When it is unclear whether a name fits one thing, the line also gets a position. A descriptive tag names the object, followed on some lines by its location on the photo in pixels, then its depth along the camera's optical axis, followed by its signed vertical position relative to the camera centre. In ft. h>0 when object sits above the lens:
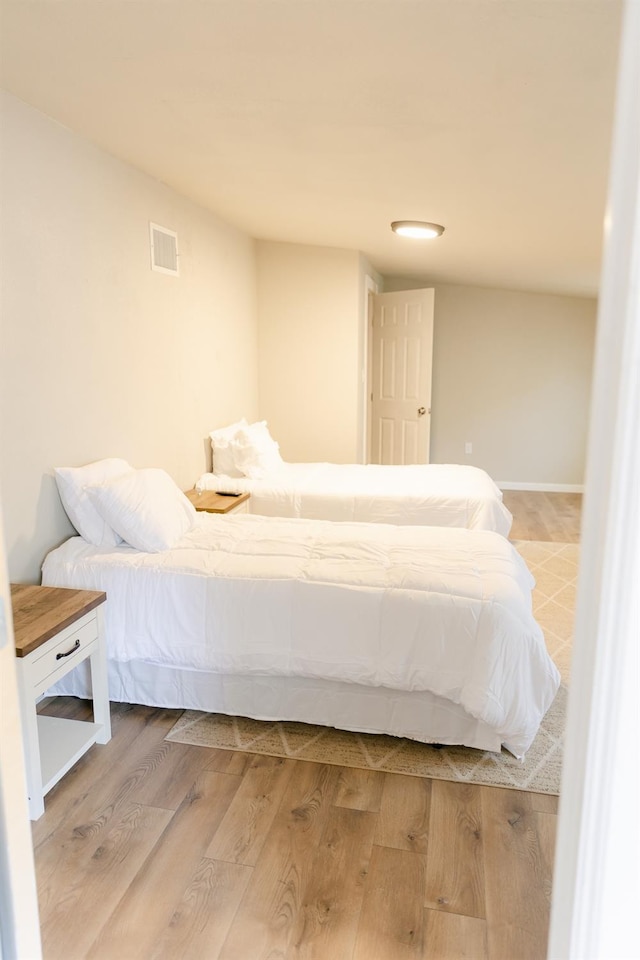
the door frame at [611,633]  2.58 -1.13
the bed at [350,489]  12.44 -2.32
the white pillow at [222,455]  13.98 -1.80
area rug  7.23 -4.46
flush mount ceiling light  12.37 +2.78
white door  19.22 -0.04
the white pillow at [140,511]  8.80 -1.95
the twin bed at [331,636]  7.26 -3.10
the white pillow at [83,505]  8.73 -1.82
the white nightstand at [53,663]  6.32 -3.09
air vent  11.21 +2.18
